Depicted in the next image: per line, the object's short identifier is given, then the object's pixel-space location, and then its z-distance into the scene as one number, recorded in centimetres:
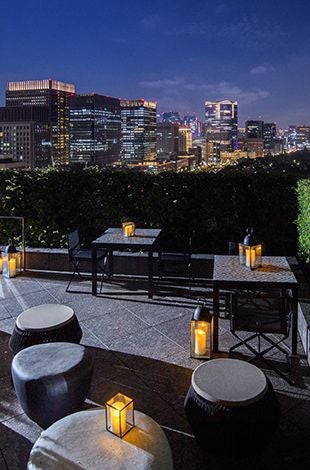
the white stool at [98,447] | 258
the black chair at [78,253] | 731
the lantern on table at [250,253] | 534
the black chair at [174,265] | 732
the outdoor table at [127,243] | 674
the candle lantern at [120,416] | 282
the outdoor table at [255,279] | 482
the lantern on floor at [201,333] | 473
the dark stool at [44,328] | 433
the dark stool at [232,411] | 313
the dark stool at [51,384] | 346
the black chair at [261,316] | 448
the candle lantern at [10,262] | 791
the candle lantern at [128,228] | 721
